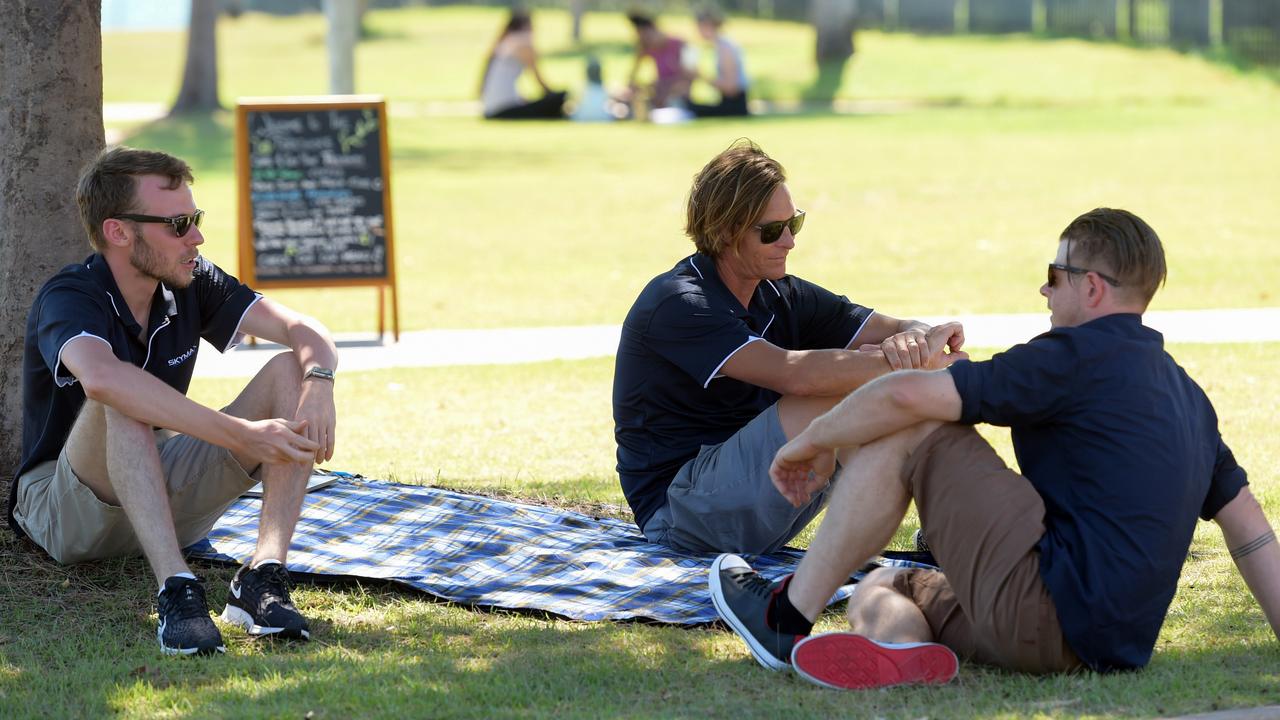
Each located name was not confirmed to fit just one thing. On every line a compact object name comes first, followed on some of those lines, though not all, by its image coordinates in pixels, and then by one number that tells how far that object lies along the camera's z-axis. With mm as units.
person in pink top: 53906
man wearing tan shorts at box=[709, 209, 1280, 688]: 7805
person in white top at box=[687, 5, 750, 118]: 53250
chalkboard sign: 20797
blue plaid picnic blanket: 9937
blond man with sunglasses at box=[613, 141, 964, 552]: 10008
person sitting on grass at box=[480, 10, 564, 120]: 52312
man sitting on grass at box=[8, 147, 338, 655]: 9031
